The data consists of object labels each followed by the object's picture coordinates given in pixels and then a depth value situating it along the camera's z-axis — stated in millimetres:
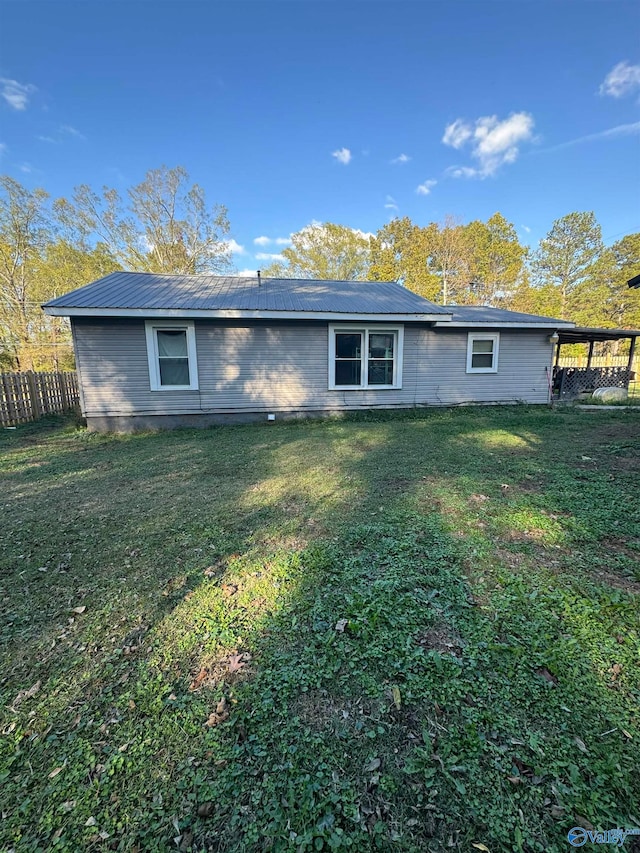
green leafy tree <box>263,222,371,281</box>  28969
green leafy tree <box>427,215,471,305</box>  27359
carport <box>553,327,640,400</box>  12828
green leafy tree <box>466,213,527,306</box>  27922
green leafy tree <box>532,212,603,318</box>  29656
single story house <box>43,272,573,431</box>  8531
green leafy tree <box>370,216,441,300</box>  27703
